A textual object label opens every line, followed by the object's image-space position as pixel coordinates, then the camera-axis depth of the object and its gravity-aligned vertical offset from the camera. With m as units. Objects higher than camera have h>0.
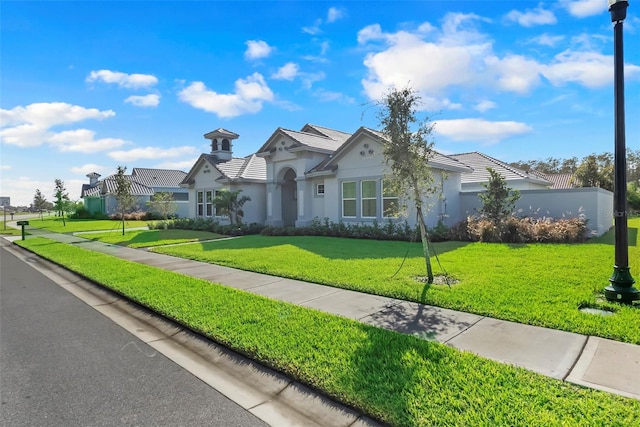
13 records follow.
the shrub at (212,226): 20.38 -1.36
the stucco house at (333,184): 15.57 +1.03
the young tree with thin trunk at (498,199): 13.96 +0.01
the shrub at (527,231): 12.55 -1.12
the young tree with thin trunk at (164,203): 30.39 +0.15
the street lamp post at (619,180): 5.91 +0.29
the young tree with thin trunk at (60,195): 38.97 +1.22
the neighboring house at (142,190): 44.30 +2.07
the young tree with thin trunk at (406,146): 7.51 +1.14
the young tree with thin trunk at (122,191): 23.58 +0.91
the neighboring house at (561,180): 42.24 +2.24
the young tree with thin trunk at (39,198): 61.31 +1.48
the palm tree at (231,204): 21.33 -0.01
